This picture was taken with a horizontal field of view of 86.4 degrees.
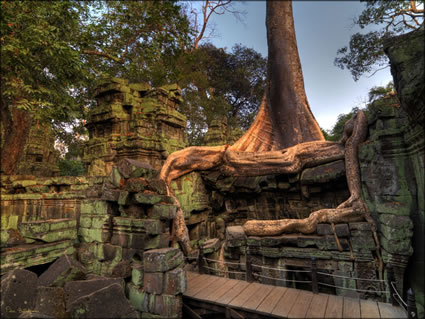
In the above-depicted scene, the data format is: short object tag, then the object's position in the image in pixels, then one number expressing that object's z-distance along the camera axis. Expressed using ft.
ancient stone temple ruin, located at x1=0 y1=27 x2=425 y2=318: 9.43
